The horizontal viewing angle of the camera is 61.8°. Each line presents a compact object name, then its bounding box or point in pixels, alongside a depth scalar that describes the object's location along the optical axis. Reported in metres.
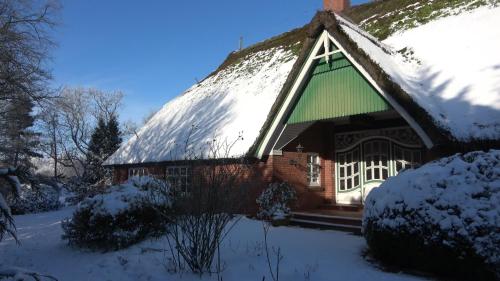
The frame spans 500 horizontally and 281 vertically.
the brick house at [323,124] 9.52
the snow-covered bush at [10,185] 4.73
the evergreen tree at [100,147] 27.73
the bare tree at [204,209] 6.70
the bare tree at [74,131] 40.53
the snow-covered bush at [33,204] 21.72
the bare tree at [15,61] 18.09
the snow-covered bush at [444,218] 5.84
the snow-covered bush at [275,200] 11.43
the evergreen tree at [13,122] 19.62
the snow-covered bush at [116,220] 10.01
